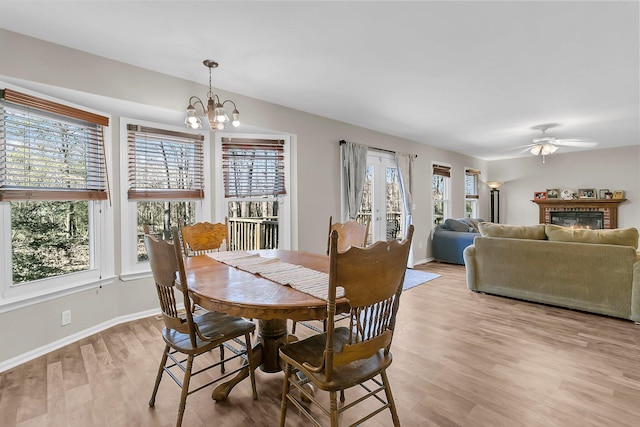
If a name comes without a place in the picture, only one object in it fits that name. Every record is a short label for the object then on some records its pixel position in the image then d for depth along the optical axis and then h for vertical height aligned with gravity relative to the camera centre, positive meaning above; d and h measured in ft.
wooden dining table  4.53 -1.32
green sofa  10.09 -2.08
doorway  17.34 +0.80
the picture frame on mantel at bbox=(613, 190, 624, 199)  21.48 +1.05
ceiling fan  16.42 +4.31
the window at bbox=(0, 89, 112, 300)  7.47 +0.55
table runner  5.24 -1.22
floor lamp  27.32 +0.50
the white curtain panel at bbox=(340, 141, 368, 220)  14.90 +1.91
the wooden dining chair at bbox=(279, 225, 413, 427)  4.01 -1.70
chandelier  8.14 +2.69
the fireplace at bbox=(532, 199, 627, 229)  21.80 -0.19
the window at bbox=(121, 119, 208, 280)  10.12 +1.15
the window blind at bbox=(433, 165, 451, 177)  21.38 +2.92
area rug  14.79 -3.44
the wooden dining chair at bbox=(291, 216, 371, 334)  8.70 -0.63
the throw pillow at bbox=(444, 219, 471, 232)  20.61 -0.94
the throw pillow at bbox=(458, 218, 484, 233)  21.38 -0.91
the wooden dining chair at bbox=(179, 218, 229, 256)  9.13 -0.70
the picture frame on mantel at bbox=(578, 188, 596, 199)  22.49 +1.21
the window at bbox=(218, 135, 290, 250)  12.13 +0.98
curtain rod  14.76 +3.48
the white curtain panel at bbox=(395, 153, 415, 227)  18.33 +1.96
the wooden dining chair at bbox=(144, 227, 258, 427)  5.08 -2.02
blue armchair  19.12 -1.73
